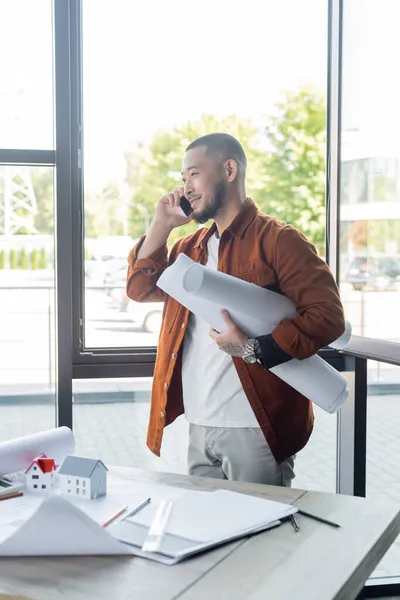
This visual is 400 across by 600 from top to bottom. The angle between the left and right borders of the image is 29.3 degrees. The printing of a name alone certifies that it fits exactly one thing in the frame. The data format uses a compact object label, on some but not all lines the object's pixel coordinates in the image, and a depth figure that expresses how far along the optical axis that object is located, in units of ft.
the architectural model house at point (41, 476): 5.10
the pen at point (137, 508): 4.62
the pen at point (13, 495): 4.95
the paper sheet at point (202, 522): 4.15
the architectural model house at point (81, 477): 4.96
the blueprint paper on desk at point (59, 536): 4.03
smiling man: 6.58
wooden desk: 3.66
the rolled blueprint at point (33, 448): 5.36
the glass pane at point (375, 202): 9.29
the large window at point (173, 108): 9.11
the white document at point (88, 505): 4.58
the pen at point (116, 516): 4.50
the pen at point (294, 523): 4.50
